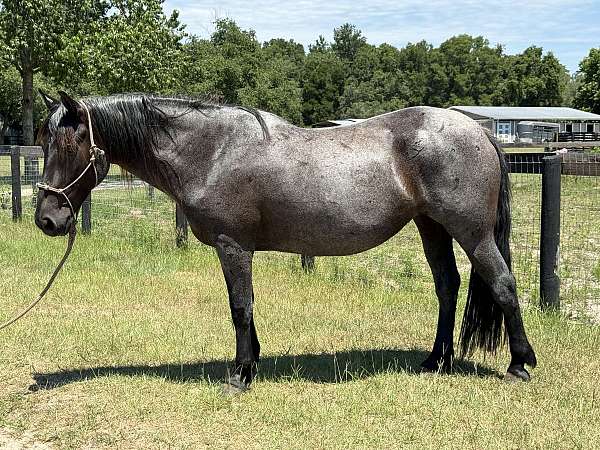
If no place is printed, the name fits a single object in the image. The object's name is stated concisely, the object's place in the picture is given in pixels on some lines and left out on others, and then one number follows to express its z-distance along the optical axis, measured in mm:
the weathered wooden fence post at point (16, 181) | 12758
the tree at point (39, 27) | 23547
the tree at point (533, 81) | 80069
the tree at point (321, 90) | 71750
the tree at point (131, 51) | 18969
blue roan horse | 4199
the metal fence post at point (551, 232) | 5910
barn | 63781
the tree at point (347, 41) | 106250
